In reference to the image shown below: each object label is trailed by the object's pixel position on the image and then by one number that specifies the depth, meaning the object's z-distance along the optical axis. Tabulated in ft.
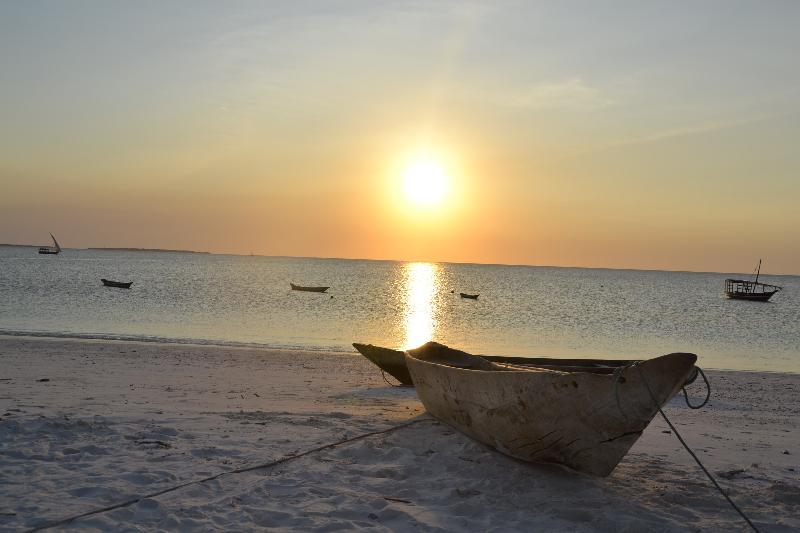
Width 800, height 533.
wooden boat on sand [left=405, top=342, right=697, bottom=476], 18.06
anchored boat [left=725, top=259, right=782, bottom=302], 233.55
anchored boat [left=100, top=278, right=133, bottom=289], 173.06
